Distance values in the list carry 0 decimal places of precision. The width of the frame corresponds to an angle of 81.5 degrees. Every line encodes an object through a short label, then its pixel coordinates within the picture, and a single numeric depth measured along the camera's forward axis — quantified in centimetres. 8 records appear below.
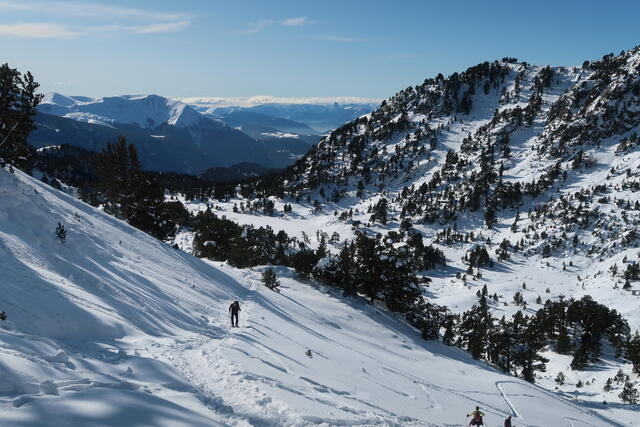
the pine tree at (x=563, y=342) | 8169
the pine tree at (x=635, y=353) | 6431
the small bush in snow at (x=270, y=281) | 4016
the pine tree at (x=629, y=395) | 5313
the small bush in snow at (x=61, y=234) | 2262
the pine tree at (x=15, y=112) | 2869
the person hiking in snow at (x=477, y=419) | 1819
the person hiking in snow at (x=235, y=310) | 2278
